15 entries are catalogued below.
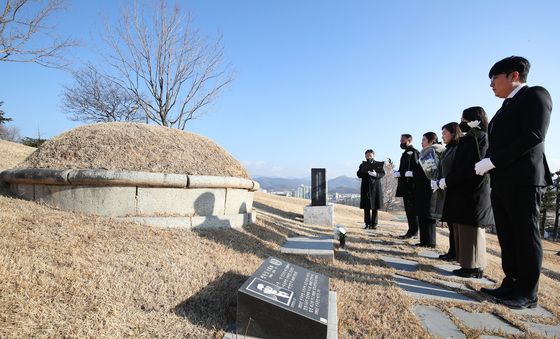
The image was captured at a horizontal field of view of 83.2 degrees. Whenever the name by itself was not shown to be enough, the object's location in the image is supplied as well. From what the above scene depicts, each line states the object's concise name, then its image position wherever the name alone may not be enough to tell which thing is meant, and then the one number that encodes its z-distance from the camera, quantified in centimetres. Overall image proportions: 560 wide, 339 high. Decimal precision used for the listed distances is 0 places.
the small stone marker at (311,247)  436
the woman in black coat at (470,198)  395
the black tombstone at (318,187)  1000
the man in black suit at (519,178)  294
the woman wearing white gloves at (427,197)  576
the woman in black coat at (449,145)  469
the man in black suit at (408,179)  703
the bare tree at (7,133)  3659
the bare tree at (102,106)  1809
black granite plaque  209
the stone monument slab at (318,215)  955
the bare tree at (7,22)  1064
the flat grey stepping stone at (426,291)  324
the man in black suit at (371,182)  840
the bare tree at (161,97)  1234
